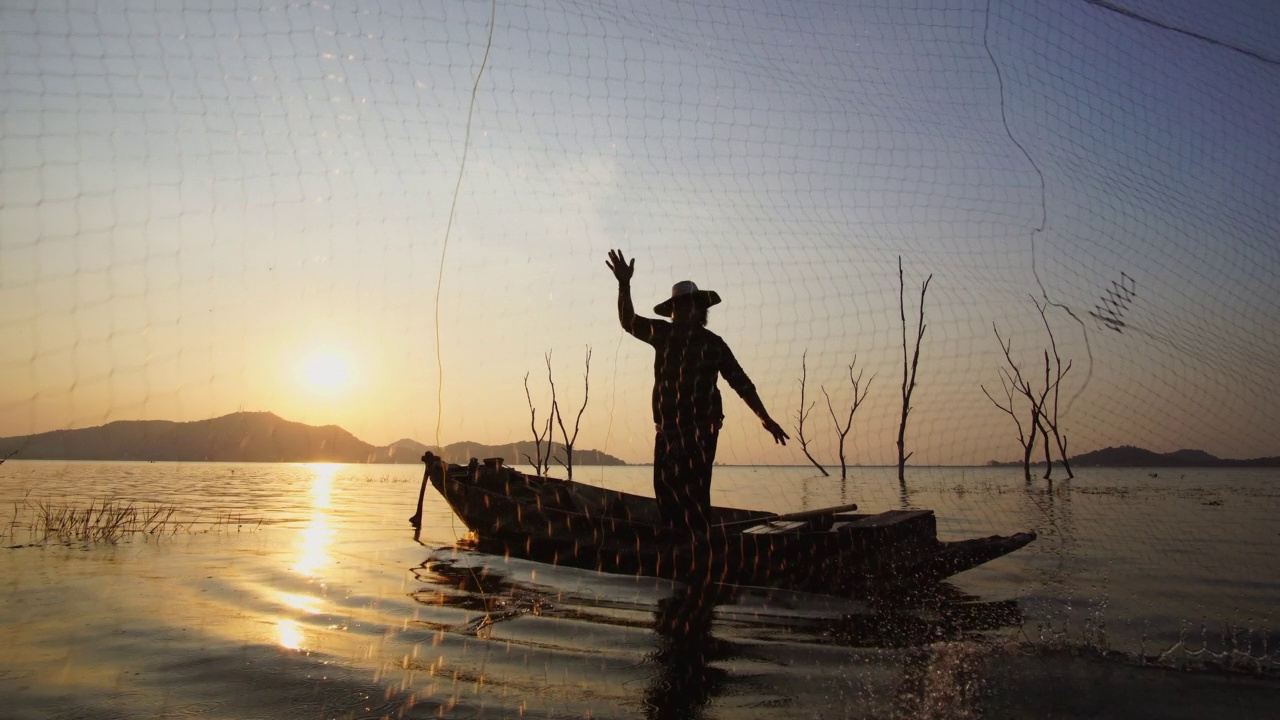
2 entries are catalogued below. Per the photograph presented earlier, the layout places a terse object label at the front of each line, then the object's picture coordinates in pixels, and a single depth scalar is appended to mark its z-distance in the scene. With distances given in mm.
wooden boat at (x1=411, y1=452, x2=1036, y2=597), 5953
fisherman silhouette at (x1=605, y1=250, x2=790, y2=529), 6578
